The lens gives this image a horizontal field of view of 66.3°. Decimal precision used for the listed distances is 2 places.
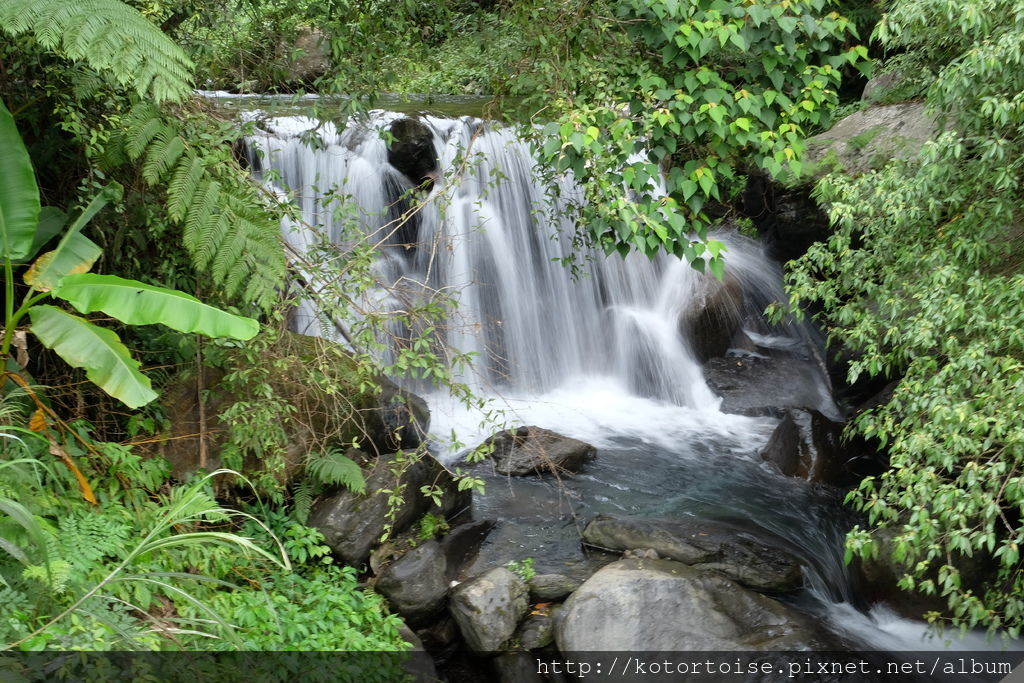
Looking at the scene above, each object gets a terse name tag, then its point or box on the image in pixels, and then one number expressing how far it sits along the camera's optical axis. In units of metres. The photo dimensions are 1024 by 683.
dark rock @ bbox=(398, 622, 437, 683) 5.04
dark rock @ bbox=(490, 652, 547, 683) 5.23
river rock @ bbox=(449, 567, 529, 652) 5.33
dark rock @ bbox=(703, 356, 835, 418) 9.14
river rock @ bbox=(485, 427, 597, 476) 7.35
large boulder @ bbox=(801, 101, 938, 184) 7.74
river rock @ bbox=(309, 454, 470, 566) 5.75
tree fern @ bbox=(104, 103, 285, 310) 4.66
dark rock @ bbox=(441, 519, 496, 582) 5.99
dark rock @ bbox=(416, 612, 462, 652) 5.52
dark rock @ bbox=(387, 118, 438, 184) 9.90
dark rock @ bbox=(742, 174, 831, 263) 9.82
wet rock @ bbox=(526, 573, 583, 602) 5.73
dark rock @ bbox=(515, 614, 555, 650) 5.37
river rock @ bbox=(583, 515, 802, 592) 5.98
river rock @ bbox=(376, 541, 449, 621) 5.54
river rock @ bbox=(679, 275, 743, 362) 9.95
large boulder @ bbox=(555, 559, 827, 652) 5.07
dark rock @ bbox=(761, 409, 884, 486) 7.55
